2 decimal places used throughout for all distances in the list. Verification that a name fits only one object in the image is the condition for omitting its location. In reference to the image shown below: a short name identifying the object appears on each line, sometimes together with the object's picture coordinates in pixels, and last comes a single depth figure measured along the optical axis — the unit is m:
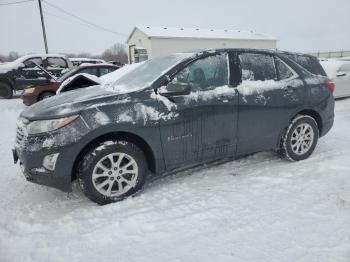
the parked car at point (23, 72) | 12.44
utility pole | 27.58
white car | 10.32
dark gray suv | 3.26
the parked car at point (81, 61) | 16.07
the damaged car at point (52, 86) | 9.26
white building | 29.70
